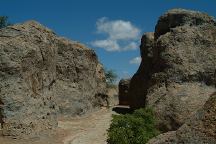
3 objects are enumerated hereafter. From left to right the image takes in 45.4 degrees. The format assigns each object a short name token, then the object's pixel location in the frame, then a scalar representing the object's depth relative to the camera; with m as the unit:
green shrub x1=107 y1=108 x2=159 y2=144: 9.00
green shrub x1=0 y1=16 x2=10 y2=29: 36.27
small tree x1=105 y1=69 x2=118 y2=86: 45.42
